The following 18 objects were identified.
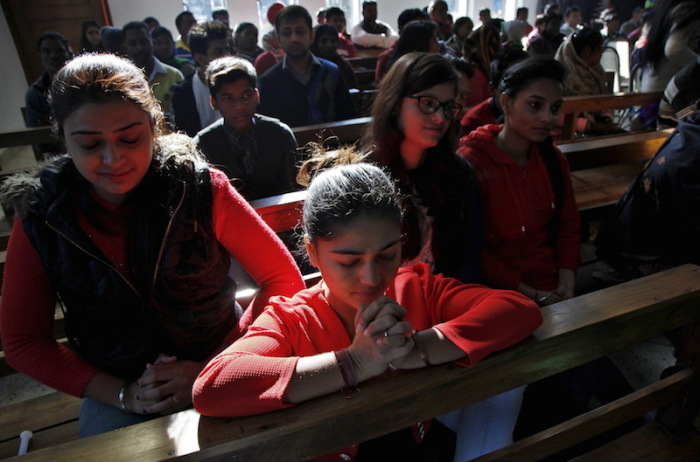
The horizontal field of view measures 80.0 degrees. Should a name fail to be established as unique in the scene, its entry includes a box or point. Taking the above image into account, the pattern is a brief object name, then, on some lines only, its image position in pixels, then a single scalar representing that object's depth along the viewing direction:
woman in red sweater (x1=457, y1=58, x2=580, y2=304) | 1.85
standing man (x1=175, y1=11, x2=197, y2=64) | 6.52
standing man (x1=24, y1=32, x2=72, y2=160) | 3.52
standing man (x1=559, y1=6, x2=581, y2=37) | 10.07
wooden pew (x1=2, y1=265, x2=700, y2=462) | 0.80
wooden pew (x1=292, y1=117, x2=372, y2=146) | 2.84
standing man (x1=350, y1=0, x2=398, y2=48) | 7.79
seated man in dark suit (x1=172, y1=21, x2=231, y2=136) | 3.00
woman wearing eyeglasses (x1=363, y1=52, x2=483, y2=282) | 1.61
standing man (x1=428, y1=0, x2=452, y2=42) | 7.35
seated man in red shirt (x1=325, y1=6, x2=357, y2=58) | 6.94
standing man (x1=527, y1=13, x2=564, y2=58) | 6.36
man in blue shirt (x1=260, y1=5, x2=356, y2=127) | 3.23
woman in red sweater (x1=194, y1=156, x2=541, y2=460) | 0.84
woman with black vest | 1.11
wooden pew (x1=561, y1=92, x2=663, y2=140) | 3.48
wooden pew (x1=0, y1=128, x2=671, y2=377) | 2.63
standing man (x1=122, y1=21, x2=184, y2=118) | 3.85
